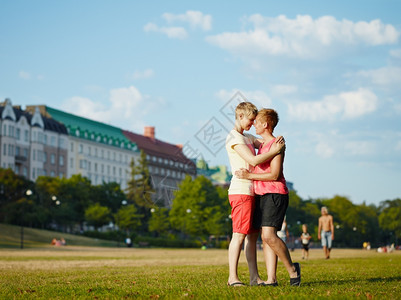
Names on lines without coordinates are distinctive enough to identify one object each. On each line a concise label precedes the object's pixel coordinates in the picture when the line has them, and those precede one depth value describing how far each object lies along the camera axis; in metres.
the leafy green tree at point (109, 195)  77.94
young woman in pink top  7.38
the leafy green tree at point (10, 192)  60.88
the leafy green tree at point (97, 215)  70.56
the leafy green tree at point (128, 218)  74.62
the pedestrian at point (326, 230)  21.55
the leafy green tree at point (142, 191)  83.75
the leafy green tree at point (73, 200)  66.50
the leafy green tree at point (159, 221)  75.19
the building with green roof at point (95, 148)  101.50
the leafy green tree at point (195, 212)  66.25
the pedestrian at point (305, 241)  23.95
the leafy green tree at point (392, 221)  112.50
